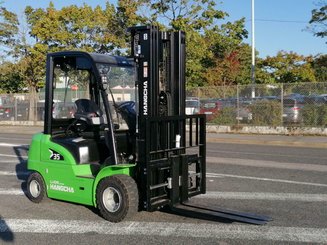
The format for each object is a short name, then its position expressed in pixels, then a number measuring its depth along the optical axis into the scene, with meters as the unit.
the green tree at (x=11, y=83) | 40.75
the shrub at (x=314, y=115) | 20.73
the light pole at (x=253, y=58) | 28.72
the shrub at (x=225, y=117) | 23.31
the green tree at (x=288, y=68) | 55.81
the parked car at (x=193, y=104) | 24.50
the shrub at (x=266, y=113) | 21.89
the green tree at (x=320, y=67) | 47.60
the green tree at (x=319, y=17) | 28.77
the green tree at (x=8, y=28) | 34.12
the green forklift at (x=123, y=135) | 6.07
